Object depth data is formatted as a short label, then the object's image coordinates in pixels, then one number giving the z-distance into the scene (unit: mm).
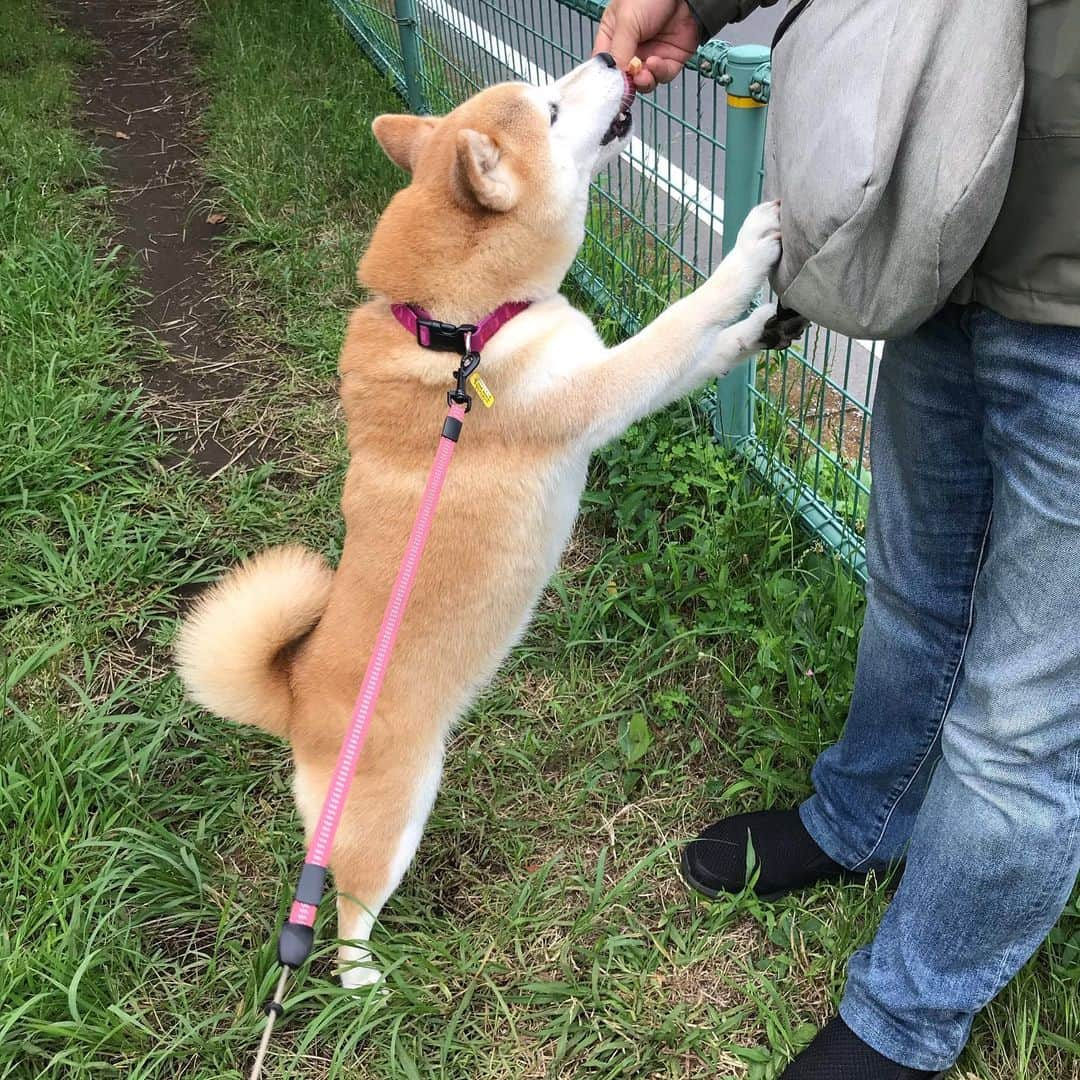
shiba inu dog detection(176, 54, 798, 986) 1883
